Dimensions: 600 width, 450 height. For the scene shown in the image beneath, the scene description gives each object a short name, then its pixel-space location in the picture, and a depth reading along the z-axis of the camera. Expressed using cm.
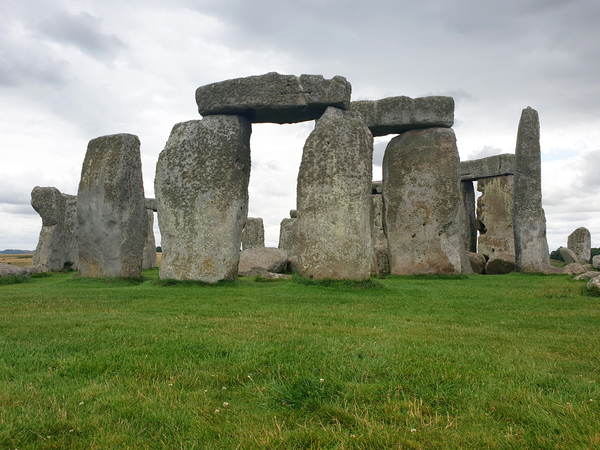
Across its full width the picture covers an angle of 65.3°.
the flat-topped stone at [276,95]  907
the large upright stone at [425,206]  1238
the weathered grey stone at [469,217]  1933
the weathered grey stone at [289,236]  2042
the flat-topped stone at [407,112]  1255
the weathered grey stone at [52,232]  1545
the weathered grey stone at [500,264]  1445
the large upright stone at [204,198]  912
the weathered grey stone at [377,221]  1883
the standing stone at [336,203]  881
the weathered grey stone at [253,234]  2156
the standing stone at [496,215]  1897
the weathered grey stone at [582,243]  2314
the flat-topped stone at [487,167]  1852
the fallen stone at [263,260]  1330
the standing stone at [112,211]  1052
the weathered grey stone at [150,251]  1927
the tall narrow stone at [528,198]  1370
